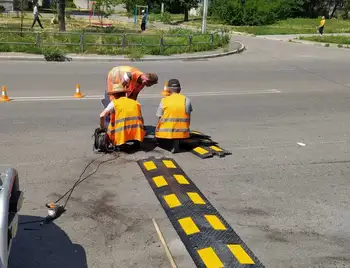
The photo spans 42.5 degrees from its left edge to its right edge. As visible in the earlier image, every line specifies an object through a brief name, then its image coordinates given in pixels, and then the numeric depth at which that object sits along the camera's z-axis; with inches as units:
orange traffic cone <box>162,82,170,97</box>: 499.8
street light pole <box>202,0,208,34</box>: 1045.5
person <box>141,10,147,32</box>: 1298.0
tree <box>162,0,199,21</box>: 1968.5
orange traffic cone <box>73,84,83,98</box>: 468.1
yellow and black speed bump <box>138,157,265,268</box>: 187.0
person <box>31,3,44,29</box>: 1167.6
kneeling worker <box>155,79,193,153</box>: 300.3
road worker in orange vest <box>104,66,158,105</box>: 305.1
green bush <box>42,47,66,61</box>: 725.9
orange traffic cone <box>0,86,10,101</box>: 436.8
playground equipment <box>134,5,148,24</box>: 1791.1
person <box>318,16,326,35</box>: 1406.6
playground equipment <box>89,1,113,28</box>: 1392.1
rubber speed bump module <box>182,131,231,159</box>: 312.2
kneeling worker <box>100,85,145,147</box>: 291.3
